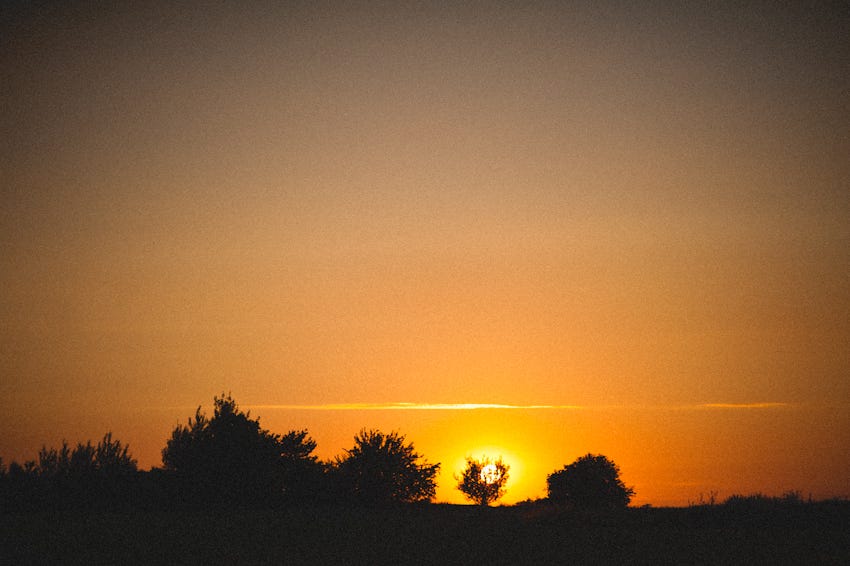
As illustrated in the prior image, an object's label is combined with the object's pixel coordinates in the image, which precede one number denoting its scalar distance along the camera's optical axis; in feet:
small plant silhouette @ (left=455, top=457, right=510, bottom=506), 391.24
